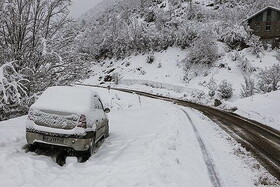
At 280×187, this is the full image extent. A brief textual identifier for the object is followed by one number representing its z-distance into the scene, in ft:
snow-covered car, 24.95
